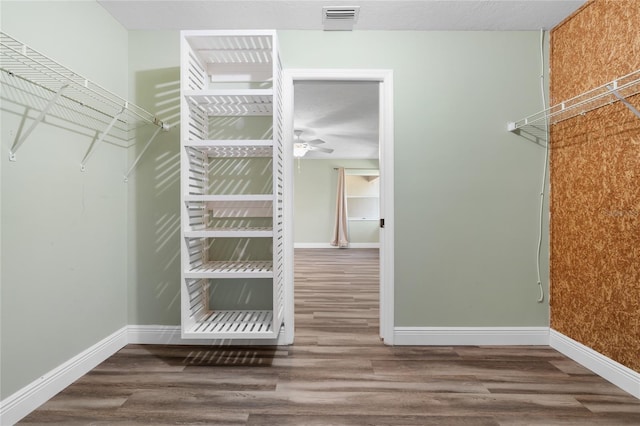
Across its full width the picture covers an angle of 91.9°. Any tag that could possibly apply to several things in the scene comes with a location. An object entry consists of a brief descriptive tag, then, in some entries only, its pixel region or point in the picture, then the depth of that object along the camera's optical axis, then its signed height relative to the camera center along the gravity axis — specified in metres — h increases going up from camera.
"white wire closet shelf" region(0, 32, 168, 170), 1.31 +0.56
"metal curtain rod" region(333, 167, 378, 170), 7.67 +1.05
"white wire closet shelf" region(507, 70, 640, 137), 1.52 +0.60
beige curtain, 7.50 -0.14
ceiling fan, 5.16 +1.14
